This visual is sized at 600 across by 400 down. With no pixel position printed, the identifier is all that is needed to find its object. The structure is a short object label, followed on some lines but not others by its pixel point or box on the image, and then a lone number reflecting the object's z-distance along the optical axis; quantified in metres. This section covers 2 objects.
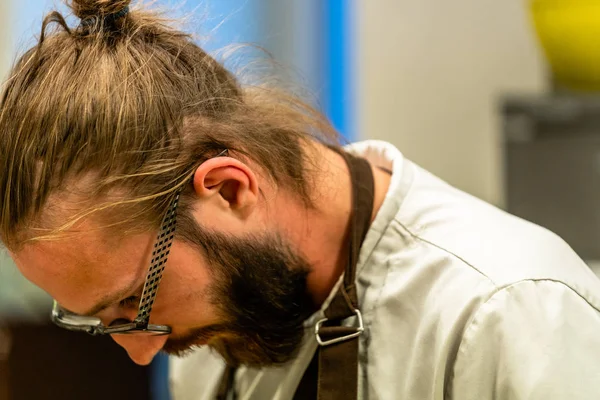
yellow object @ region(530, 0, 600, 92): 2.62
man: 1.98
